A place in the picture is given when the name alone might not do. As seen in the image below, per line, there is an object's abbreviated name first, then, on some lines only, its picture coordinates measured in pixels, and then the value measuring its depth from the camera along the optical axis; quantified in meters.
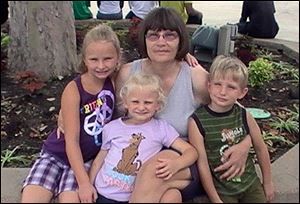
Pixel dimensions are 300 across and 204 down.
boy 2.88
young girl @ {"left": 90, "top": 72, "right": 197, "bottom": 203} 2.79
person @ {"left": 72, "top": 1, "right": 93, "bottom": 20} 7.50
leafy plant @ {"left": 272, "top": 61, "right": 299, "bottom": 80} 5.21
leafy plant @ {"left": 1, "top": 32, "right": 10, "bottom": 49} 5.50
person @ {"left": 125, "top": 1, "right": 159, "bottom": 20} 7.21
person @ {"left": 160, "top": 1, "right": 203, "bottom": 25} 6.36
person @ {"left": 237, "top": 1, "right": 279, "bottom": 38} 6.52
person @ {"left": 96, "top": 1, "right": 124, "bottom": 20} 7.59
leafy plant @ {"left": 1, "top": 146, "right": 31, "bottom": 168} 3.54
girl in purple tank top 2.88
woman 2.86
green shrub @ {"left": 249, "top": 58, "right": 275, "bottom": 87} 4.98
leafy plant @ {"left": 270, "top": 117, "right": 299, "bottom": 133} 4.05
